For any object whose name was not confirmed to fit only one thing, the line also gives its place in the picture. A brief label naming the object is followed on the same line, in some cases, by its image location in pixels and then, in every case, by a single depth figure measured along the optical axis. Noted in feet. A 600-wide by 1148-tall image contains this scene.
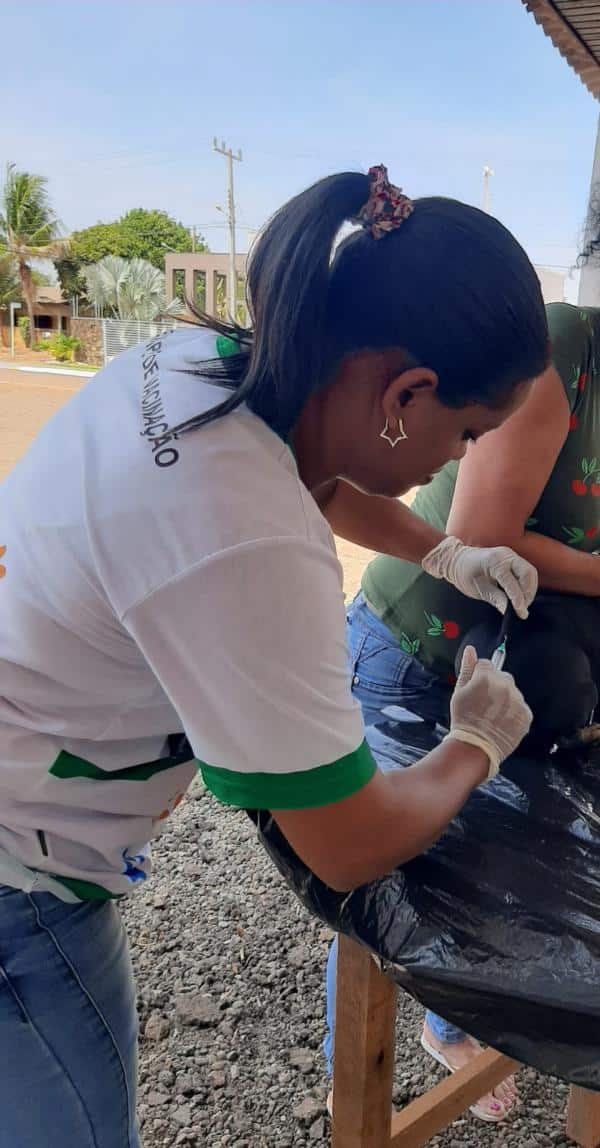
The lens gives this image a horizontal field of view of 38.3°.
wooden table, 3.31
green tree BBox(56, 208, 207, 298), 105.91
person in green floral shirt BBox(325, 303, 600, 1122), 3.97
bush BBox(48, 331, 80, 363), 79.82
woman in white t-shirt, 2.04
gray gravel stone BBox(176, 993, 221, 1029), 5.75
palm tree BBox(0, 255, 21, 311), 90.79
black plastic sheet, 2.54
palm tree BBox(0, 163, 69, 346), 89.04
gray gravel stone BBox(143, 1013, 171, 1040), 5.67
